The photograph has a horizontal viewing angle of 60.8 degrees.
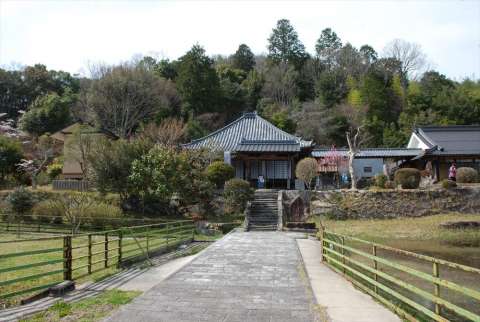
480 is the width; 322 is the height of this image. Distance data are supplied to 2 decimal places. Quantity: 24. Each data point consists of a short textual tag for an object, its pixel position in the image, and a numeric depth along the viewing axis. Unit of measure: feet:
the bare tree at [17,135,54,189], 96.84
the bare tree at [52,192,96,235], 63.00
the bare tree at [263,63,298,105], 168.66
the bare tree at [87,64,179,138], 122.31
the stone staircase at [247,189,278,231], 65.77
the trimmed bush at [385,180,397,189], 81.76
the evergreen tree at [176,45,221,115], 139.54
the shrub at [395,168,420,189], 79.36
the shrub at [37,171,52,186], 98.58
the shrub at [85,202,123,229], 63.77
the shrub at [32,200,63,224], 67.31
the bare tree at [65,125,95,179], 86.15
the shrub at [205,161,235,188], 78.40
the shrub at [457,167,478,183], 83.71
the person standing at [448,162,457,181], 87.52
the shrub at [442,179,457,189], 77.10
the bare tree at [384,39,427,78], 185.88
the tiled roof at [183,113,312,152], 90.68
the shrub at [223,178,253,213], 72.84
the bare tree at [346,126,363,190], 80.28
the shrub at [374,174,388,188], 82.00
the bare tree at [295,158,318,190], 81.41
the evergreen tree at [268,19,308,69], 190.08
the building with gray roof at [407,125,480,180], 95.98
